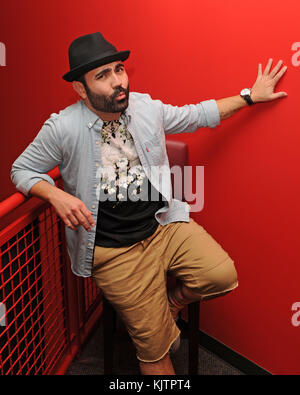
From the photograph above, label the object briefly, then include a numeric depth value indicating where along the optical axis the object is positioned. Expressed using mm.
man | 1620
